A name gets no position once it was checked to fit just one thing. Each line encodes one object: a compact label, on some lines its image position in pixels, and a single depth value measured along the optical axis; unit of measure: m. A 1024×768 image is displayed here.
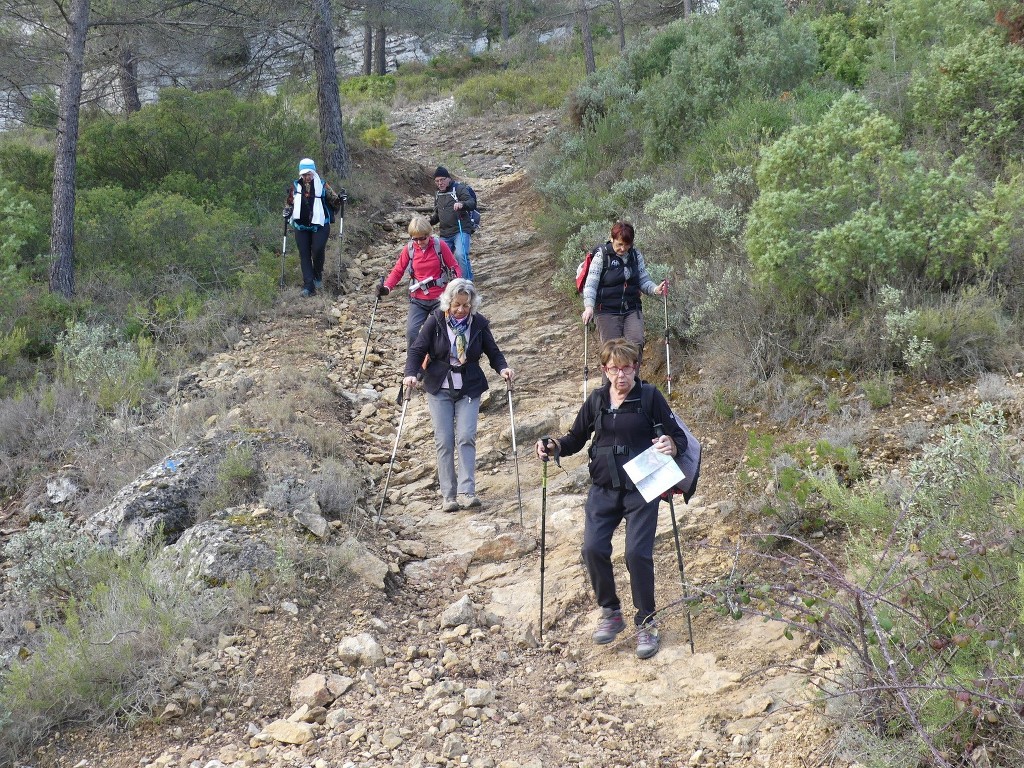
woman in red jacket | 9.22
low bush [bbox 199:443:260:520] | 7.08
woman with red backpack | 8.32
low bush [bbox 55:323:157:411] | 9.84
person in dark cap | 11.61
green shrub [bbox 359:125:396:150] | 21.47
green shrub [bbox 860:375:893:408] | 6.92
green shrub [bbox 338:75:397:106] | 29.78
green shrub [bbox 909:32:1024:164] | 9.80
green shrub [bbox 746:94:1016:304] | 7.59
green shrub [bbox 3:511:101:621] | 6.42
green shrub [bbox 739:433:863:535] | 5.97
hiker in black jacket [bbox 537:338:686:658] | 5.30
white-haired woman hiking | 7.48
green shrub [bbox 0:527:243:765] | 5.02
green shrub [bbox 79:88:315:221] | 14.92
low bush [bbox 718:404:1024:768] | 3.59
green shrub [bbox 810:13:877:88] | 13.55
